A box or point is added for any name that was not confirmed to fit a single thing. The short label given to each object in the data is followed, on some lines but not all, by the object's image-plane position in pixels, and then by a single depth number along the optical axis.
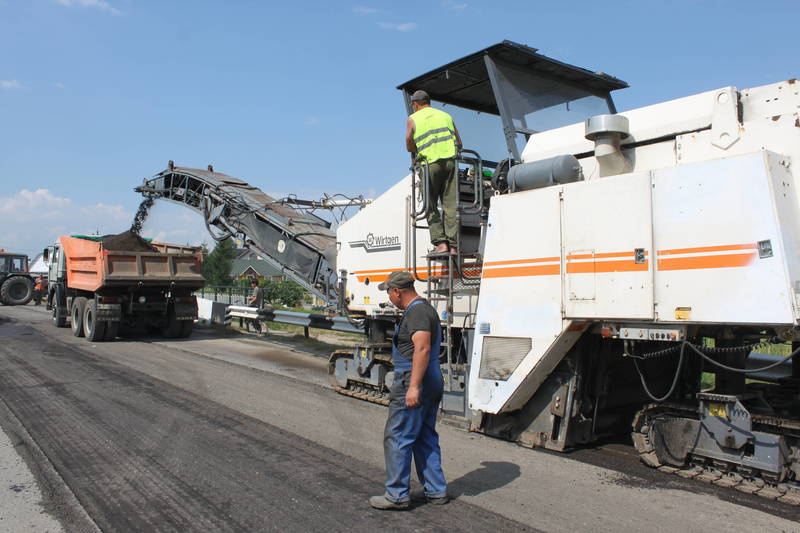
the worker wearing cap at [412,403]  3.99
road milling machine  4.21
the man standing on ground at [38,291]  28.16
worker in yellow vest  6.19
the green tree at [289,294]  38.06
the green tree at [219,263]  53.19
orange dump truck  13.12
